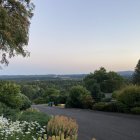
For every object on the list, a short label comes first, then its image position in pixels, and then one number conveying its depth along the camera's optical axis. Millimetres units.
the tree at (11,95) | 8873
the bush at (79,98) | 15088
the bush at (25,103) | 9666
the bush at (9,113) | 5690
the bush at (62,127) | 4369
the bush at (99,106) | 12375
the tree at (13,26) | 7916
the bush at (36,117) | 5198
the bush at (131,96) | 10874
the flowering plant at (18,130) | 3945
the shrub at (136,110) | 10054
